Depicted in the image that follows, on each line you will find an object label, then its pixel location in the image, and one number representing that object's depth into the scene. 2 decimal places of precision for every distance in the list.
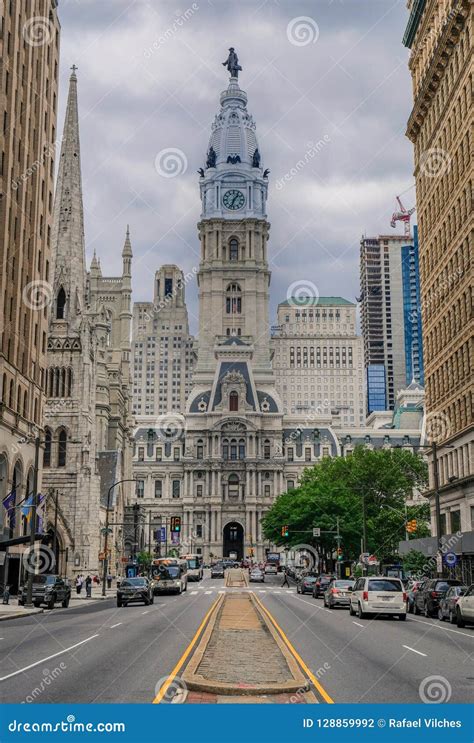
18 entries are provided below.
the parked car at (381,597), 34.78
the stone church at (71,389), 79.75
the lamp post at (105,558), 62.69
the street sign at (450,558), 45.84
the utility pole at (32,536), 42.72
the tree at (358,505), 89.81
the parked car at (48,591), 45.12
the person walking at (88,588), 59.44
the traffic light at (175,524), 81.44
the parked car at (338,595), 42.34
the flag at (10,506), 48.47
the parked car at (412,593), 42.00
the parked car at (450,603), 33.37
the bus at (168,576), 64.25
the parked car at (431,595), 38.53
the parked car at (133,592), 47.47
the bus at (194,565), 108.79
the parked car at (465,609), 30.75
